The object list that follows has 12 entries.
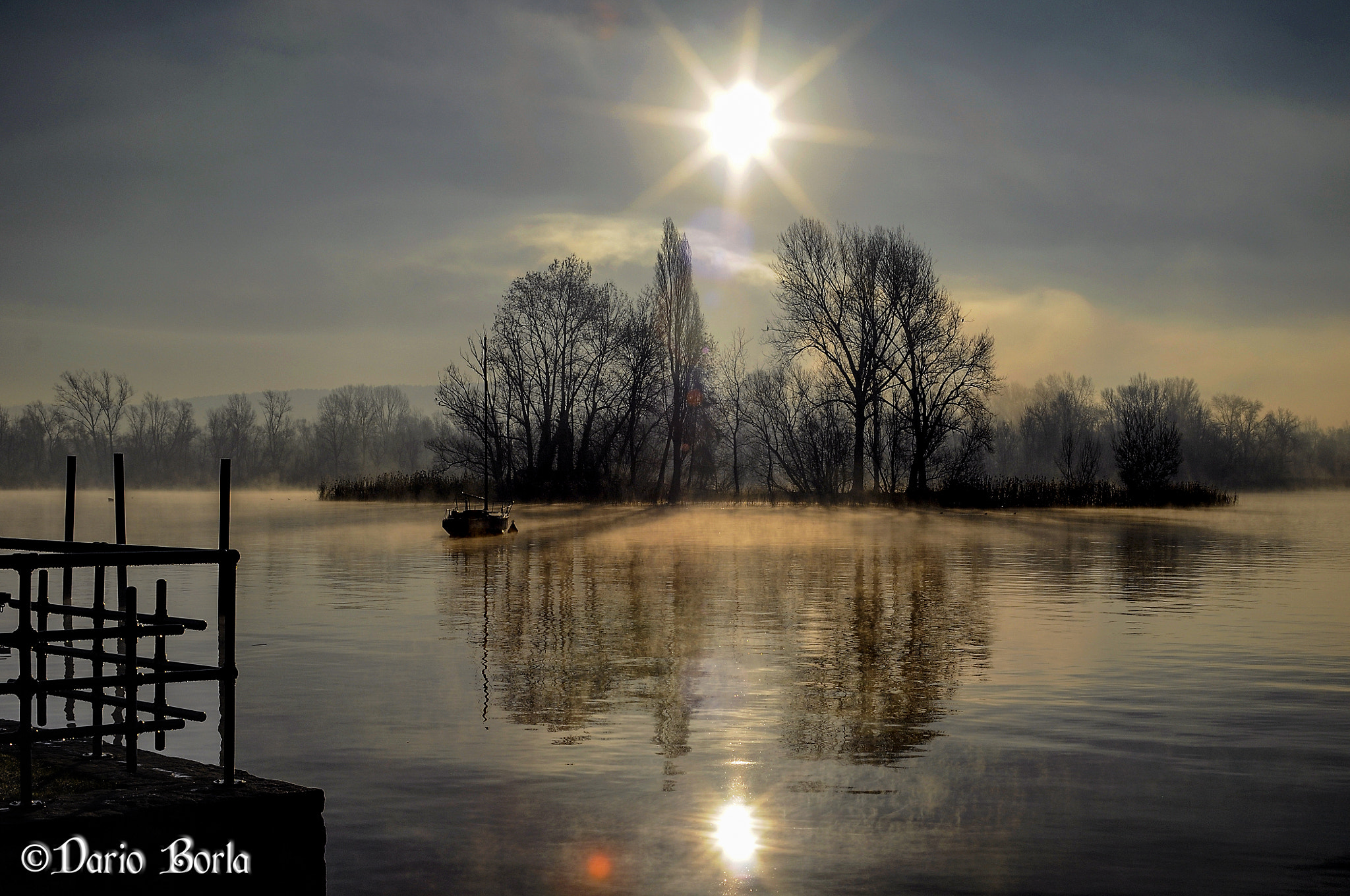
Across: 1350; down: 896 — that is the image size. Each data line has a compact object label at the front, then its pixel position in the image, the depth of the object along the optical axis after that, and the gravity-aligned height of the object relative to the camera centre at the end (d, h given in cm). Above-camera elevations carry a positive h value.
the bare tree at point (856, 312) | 7450 +1038
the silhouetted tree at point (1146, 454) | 7738 +163
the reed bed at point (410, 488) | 8225 -62
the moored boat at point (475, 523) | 5091 -191
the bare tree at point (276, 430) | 18850 +762
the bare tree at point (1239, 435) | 16338 +624
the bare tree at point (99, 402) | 13200 +827
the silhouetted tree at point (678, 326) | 8662 +1101
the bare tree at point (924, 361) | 7394 +726
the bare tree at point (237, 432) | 18650 +741
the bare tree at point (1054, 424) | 17712 +831
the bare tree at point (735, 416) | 9344 +491
